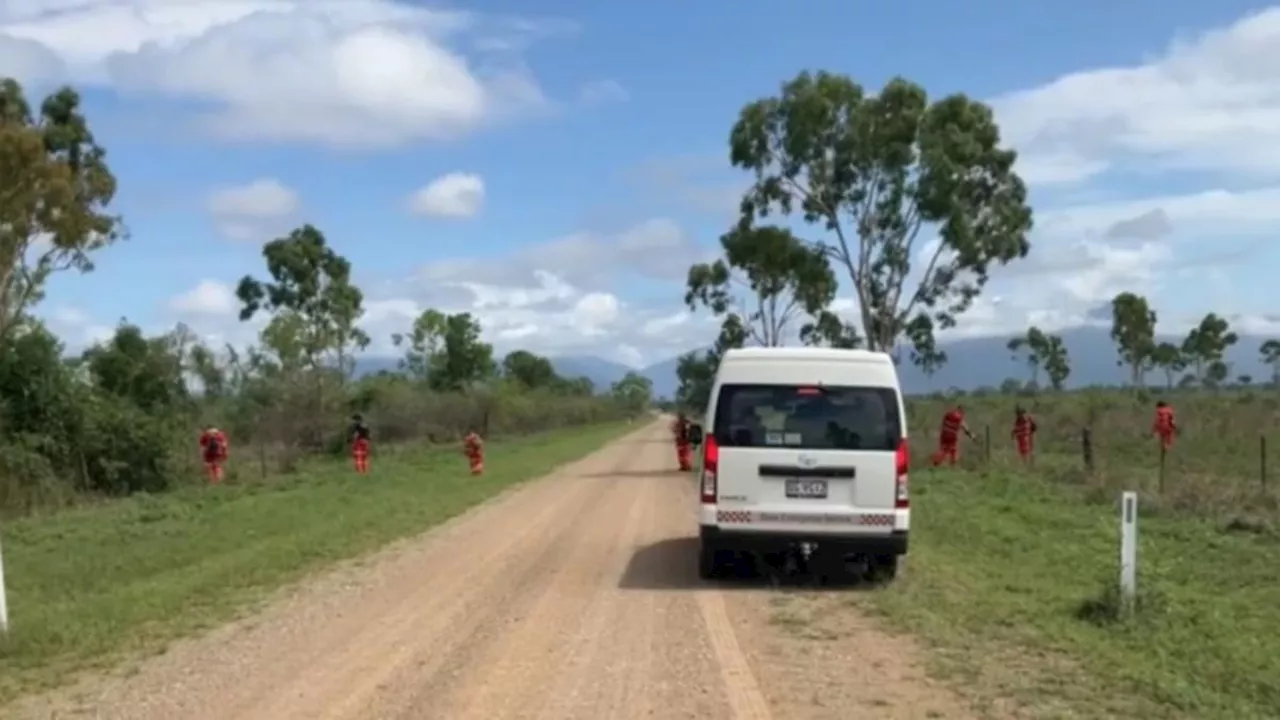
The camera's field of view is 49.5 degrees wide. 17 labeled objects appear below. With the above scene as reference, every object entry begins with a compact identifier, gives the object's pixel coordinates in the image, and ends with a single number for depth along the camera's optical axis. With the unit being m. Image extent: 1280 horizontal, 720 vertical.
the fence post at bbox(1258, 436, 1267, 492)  19.64
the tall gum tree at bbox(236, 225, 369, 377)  61.12
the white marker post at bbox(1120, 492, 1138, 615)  10.59
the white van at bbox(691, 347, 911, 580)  12.93
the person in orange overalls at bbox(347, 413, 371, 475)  35.91
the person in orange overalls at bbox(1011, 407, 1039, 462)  30.81
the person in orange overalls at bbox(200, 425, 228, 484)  36.41
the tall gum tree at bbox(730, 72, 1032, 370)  39.16
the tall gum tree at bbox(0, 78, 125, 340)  31.75
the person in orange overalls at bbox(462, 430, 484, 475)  34.12
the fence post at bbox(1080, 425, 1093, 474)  25.62
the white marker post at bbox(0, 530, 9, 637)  10.43
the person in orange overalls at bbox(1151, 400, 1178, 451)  25.70
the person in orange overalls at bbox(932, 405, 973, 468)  32.84
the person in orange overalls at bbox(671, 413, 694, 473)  34.05
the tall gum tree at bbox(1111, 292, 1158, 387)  80.69
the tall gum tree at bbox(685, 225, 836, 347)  42.81
